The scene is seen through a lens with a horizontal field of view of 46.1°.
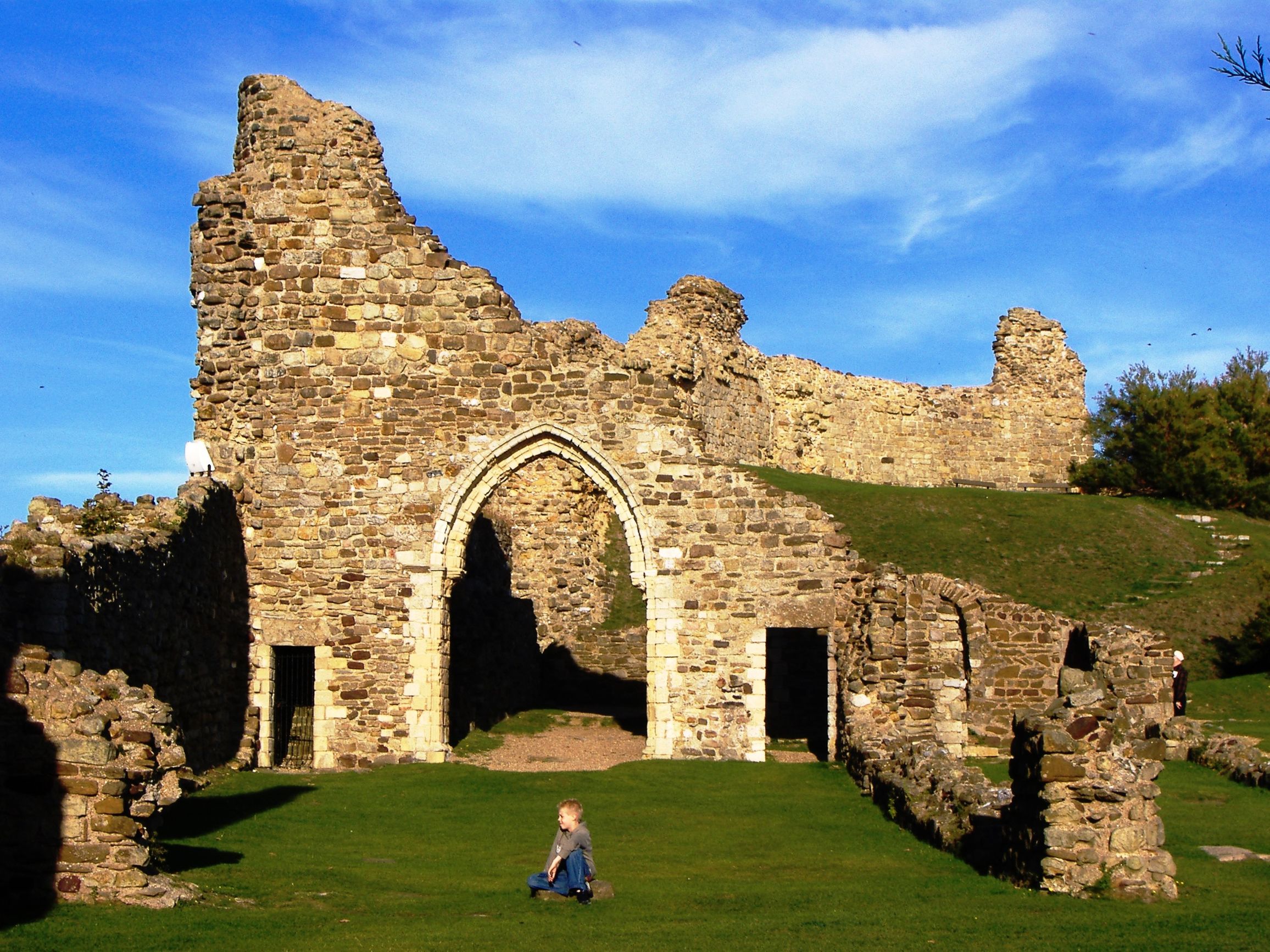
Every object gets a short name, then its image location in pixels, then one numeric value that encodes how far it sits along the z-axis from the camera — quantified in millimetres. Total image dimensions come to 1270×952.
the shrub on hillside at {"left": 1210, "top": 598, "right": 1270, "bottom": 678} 26469
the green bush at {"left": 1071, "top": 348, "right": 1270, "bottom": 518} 36906
